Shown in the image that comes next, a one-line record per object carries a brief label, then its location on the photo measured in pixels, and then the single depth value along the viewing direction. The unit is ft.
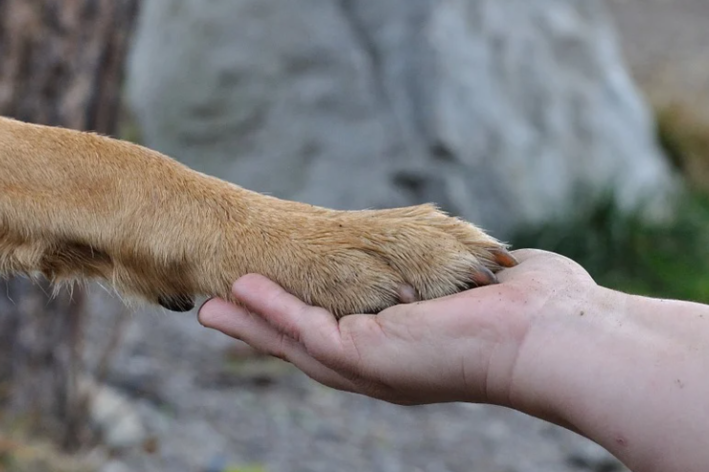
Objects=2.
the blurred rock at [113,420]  15.42
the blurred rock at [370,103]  23.41
